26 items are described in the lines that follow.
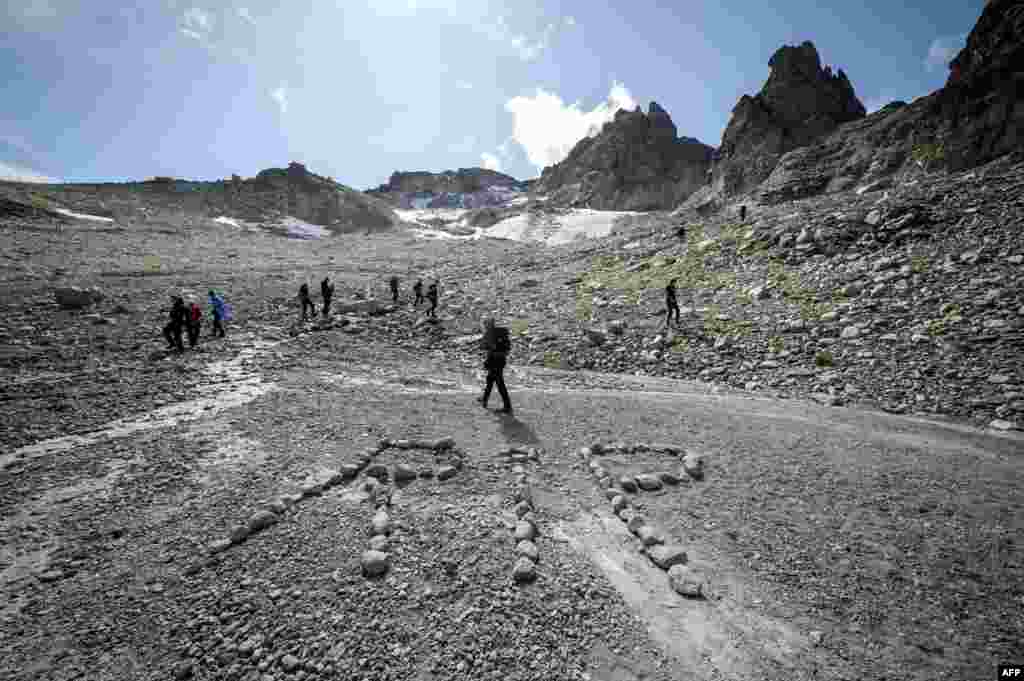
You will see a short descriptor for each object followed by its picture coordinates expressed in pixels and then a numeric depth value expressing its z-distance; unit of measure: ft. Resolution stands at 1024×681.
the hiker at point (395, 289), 86.33
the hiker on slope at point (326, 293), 72.13
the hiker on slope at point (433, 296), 73.97
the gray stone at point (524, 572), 15.38
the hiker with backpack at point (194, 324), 51.25
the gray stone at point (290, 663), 12.17
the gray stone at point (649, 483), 22.95
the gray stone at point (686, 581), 15.37
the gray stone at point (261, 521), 18.02
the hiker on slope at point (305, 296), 69.15
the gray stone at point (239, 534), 17.44
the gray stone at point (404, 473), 22.57
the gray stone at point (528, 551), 16.47
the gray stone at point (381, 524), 18.04
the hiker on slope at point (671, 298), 60.90
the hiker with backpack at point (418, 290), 83.71
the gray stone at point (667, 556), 16.80
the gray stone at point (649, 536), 18.06
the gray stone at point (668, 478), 23.64
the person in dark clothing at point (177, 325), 49.62
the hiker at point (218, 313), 57.77
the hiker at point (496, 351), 32.81
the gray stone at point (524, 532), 17.67
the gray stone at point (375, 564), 15.65
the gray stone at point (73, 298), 63.41
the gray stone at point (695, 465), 24.30
